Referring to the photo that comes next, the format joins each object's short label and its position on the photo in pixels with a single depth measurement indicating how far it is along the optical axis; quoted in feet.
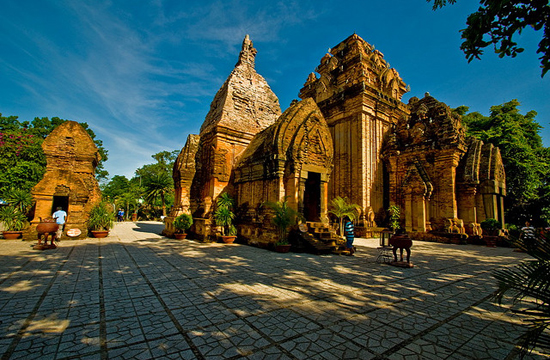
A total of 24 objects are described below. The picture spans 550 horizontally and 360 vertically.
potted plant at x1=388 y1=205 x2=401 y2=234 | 51.62
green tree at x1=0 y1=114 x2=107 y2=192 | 58.75
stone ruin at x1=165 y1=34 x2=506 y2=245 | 34.73
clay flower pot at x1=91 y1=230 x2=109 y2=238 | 41.82
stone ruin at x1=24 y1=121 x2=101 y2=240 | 38.11
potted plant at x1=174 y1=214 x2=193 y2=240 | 41.11
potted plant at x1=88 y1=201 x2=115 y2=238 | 42.51
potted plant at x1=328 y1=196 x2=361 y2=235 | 34.58
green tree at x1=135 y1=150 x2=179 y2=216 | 97.56
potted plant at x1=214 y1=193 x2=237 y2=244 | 36.29
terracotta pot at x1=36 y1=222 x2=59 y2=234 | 27.66
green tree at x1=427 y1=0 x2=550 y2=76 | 12.16
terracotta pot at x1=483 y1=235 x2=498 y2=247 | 41.53
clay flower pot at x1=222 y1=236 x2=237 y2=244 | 35.94
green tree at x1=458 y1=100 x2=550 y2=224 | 64.69
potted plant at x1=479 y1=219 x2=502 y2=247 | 45.85
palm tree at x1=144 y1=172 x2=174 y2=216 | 96.71
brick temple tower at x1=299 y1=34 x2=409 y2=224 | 55.83
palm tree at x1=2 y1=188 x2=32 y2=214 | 39.75
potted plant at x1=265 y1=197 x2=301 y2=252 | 29.63
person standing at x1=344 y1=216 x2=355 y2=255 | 29.38
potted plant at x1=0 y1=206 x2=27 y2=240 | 37.58
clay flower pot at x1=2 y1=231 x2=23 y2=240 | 37.08
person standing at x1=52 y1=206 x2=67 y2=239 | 33.50
